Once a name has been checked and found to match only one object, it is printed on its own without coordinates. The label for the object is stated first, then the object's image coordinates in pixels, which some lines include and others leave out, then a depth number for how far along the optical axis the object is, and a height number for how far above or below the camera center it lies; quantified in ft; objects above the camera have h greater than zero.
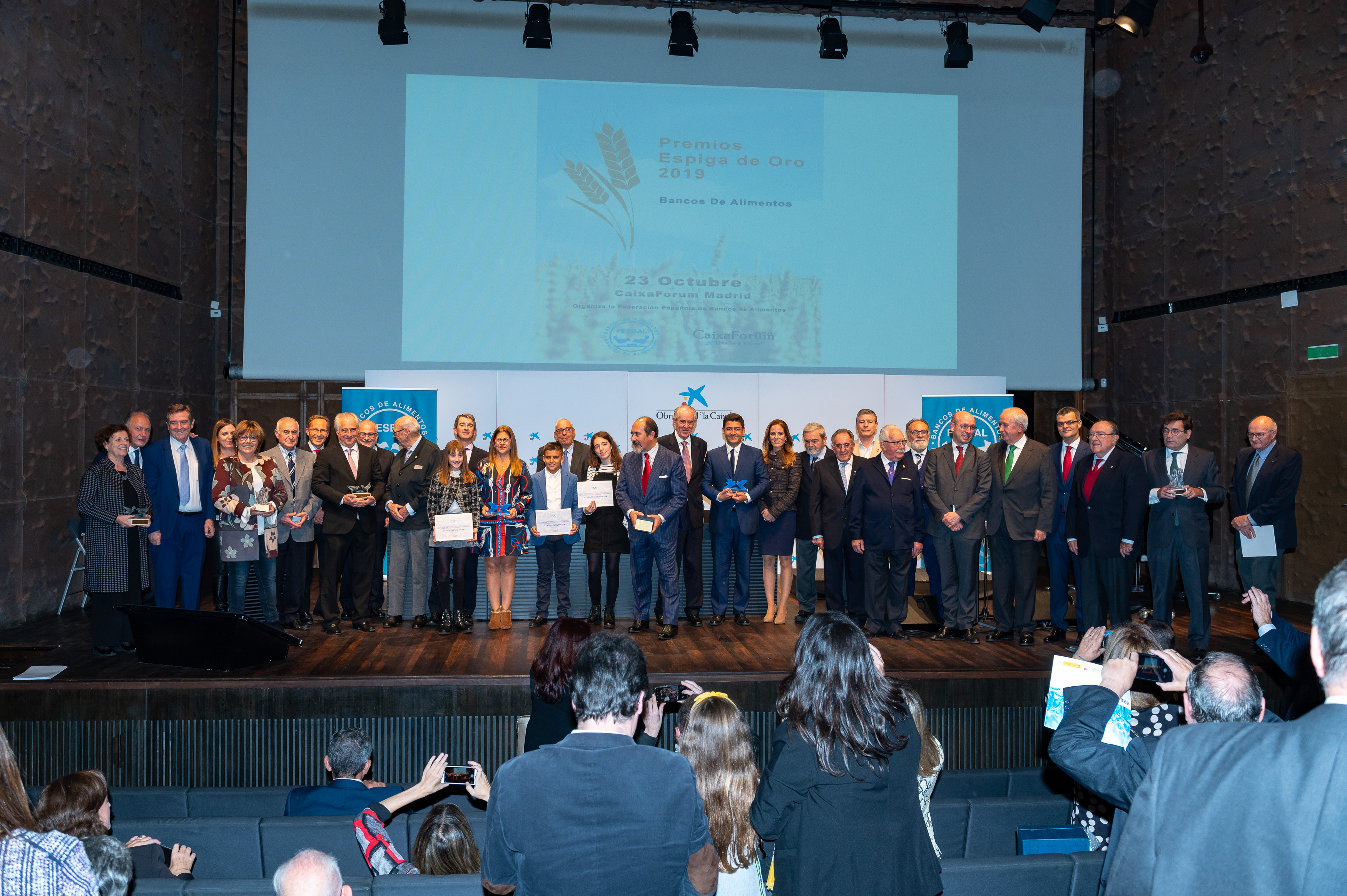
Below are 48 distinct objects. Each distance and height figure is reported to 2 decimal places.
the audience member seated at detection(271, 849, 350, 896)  5.65 -2.77
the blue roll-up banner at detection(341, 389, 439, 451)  23.85 +1.16
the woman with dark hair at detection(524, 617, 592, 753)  8.62 -2.35
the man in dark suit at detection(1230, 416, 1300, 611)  17.08 -0.81
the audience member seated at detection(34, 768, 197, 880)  6.86 -2.84
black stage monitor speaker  14.62 -3.24
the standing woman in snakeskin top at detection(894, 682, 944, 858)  7.38 -2.65
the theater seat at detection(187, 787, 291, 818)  9.86 -3.97
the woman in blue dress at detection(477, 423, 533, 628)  18.61 -1.14
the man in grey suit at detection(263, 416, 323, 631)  18.33 -1.61
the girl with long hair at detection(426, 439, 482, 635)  18.39 -1.18
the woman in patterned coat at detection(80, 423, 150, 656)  15.97 -1.60
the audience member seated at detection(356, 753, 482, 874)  7.35 -3.36
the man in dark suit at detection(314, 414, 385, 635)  18.39 -1.35
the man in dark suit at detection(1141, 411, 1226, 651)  16.70 -1.28
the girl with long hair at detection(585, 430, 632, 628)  19.35 -1.93
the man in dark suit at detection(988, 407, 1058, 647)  17.80 -1.31
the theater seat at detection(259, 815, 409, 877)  8.05 -3.59
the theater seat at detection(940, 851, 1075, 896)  6.79 -3.28
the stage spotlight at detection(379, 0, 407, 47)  23.25 +11.30
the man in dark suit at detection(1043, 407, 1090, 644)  18.44 -1.07
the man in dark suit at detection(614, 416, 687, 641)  18.78 -1.07
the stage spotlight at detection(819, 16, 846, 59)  24.29 +11.32
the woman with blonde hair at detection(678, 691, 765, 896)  6.75 -2.59
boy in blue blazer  18.83 -1.63
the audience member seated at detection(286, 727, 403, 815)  8.80 -3.40
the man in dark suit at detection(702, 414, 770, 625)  19.39 -1.12
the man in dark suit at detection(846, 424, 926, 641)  18.47 -1.53
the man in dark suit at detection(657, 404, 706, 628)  19.57 -1.36
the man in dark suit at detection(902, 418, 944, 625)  19.08 -1.37
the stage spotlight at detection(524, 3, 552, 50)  23.62 +11.42
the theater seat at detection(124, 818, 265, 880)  8.18 -3.69
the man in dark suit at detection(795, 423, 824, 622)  19.84 -1.82
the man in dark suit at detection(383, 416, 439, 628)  18.67 -1.47
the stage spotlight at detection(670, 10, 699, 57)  24.04 +11.39
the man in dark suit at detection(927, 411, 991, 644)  17.93 -1.25
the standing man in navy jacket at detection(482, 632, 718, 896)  5.11 -2.17
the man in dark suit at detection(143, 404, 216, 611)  17.66 -1.20
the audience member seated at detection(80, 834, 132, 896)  5.78 -2.78
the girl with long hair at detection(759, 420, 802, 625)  19.49 -1.41
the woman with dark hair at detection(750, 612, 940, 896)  5.79 -2.28
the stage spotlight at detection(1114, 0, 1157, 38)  20.88 +10.84
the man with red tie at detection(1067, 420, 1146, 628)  17.26 -1.21
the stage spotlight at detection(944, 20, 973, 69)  24.47 +11.36
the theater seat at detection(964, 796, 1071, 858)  9.12 -3.79
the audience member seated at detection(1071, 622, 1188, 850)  8.41 -2.64
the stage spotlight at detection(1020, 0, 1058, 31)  21.40 +10.76
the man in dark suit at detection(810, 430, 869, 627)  19.19 -1.48
